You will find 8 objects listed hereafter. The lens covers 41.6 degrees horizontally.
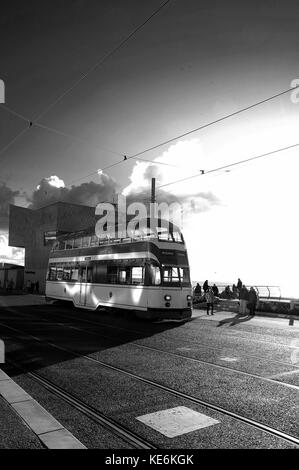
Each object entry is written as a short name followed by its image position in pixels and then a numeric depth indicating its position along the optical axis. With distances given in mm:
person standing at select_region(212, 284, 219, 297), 26828
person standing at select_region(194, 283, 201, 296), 31908
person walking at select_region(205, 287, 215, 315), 22625
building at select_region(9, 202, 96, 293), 53156
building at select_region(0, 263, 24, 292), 60628
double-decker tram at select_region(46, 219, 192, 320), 16922
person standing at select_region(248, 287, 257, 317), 23062
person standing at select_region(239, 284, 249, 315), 23406
